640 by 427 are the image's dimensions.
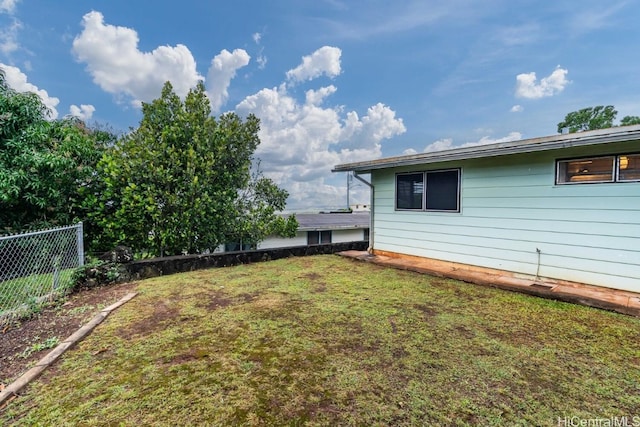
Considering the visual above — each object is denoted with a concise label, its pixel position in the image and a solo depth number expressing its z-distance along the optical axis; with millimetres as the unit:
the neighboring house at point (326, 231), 11720
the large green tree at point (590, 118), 22266
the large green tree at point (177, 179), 5500
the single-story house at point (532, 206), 3701
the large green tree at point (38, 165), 4574
